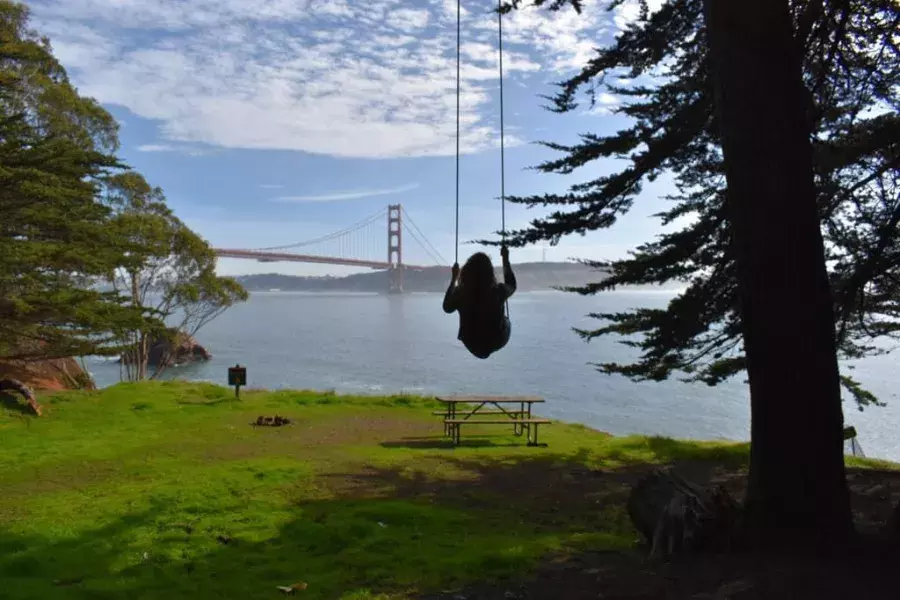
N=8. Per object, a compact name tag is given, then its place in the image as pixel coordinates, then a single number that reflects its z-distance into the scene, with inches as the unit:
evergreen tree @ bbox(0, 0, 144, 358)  427.5
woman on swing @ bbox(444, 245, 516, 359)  208.1
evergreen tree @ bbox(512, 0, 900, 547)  143.2
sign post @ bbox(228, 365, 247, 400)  546.6
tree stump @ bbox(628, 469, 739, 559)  151.4
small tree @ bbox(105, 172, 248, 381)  868.6
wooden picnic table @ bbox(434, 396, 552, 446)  420.4
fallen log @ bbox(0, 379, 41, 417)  458.0
